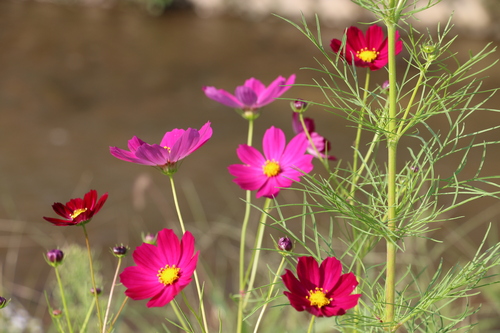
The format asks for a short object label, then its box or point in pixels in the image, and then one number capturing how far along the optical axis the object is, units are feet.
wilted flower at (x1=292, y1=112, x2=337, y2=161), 5.58
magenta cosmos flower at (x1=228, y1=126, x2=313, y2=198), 5.33
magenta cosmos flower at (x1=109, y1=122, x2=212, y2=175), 5.06
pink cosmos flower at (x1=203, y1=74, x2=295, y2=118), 5.54
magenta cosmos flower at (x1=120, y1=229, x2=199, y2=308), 5.04
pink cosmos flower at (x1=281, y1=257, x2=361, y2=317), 4.98
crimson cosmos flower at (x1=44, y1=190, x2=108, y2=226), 5.10
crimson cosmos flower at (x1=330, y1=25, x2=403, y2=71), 5.27
